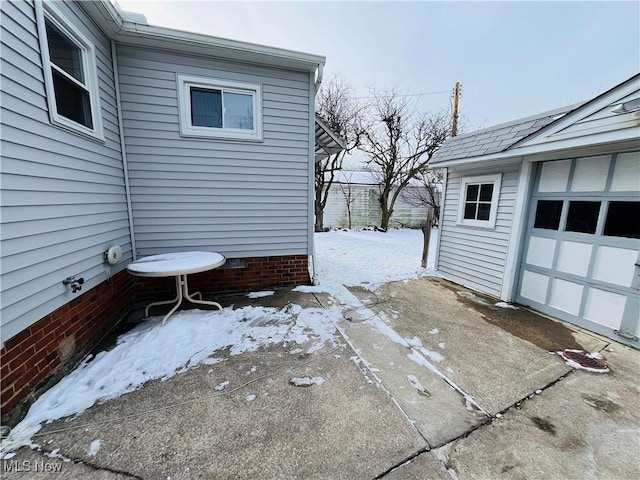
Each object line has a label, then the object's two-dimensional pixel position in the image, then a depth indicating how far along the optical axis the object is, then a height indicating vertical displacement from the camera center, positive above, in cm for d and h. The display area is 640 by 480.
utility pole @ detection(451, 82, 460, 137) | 1195 +454
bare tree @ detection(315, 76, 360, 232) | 1191 +414
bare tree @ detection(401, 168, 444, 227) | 1347 +66
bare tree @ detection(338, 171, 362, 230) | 1316 +38
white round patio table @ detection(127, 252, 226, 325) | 283 -84
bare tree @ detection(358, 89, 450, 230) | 1235 +329
